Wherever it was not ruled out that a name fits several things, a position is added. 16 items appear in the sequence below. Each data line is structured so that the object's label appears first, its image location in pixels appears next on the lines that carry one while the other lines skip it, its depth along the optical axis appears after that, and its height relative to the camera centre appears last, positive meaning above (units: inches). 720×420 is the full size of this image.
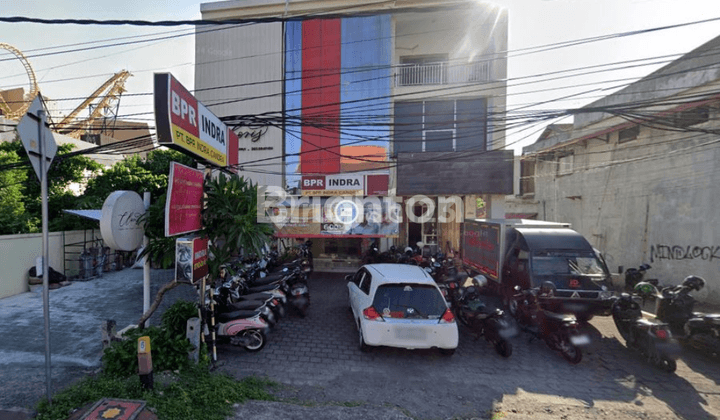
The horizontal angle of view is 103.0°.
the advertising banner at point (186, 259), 157.9 -30.6
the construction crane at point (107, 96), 1227.9 +464.2
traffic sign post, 121.0 +20.7
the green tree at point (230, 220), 173.5 -9.6
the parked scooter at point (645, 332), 177.3 -81.5
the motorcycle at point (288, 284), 263.4 -80.1
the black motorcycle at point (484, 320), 197.2 -83.8
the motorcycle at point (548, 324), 188.1 -83.0
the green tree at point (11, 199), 344.5 +2.4
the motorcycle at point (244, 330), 196.4 -86.9
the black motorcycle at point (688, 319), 187.9 -76.9
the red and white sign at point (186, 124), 130.5 +42.9
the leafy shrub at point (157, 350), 150.1 -80.2
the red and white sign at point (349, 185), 413.4 +31.2
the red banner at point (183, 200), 143.9 +1.9
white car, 179.6 -70.0
